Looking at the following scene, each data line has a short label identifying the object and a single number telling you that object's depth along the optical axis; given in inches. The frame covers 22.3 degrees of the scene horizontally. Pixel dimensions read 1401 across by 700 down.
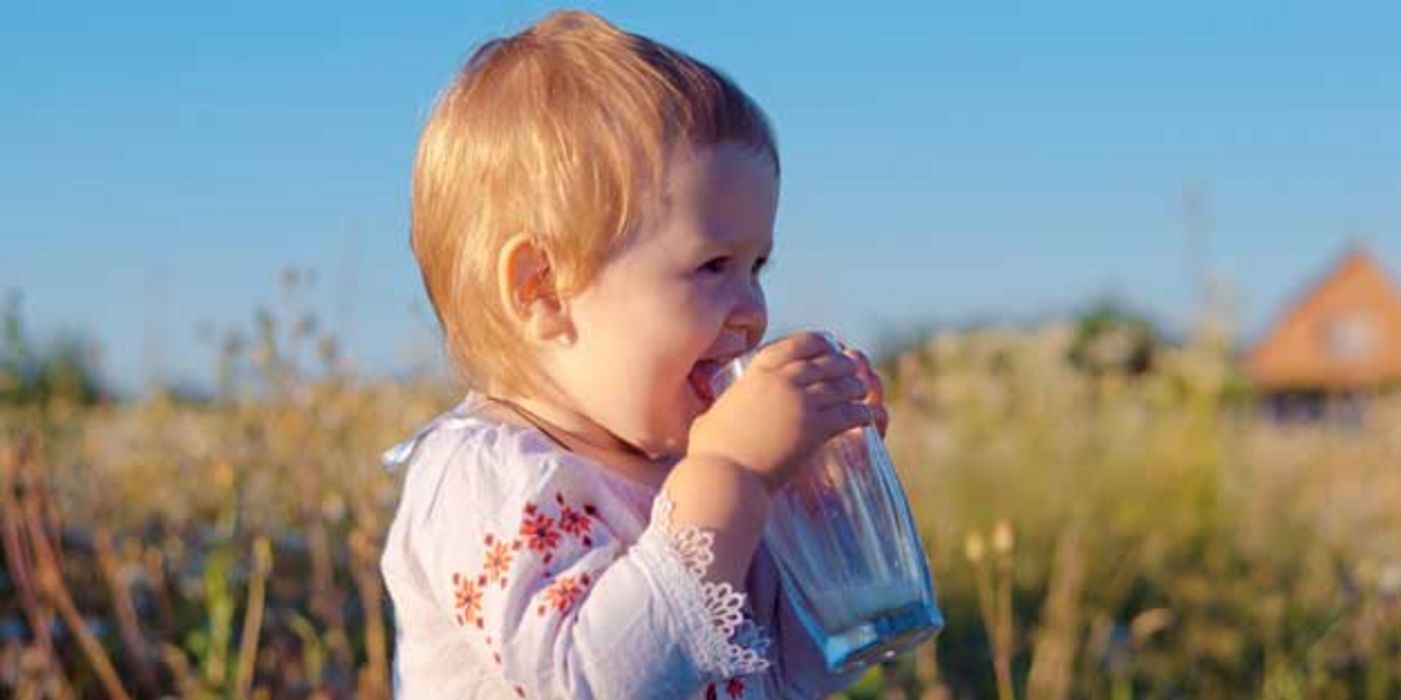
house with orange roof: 1143.0
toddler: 51.1
